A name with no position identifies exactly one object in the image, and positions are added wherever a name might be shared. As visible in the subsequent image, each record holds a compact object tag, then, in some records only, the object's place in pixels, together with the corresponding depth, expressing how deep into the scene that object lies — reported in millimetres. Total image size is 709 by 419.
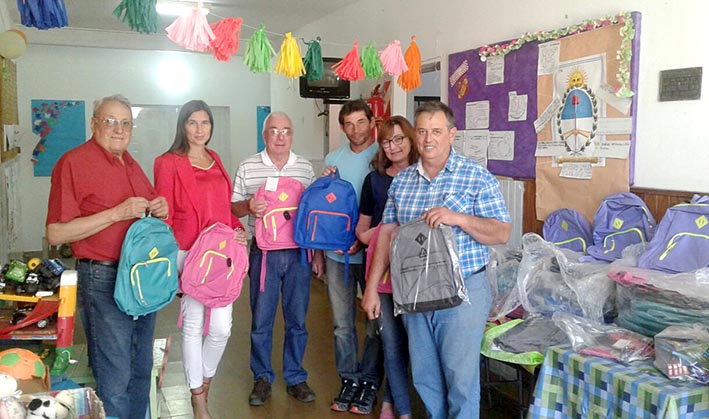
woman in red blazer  2559
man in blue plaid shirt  2201
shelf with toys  2295
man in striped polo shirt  3002
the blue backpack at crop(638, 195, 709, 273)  2311
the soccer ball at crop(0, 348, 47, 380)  1555
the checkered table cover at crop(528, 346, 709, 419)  1869
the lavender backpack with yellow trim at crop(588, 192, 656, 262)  2623
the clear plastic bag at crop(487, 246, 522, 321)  2814
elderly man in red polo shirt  2025
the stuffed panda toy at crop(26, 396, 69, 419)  1245
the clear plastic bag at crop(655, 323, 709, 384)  1916
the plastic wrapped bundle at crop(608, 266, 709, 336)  2131
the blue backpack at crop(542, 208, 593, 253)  2916
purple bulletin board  3377
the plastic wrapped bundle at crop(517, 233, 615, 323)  2518
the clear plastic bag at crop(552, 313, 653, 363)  2141
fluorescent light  5910
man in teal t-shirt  2957
